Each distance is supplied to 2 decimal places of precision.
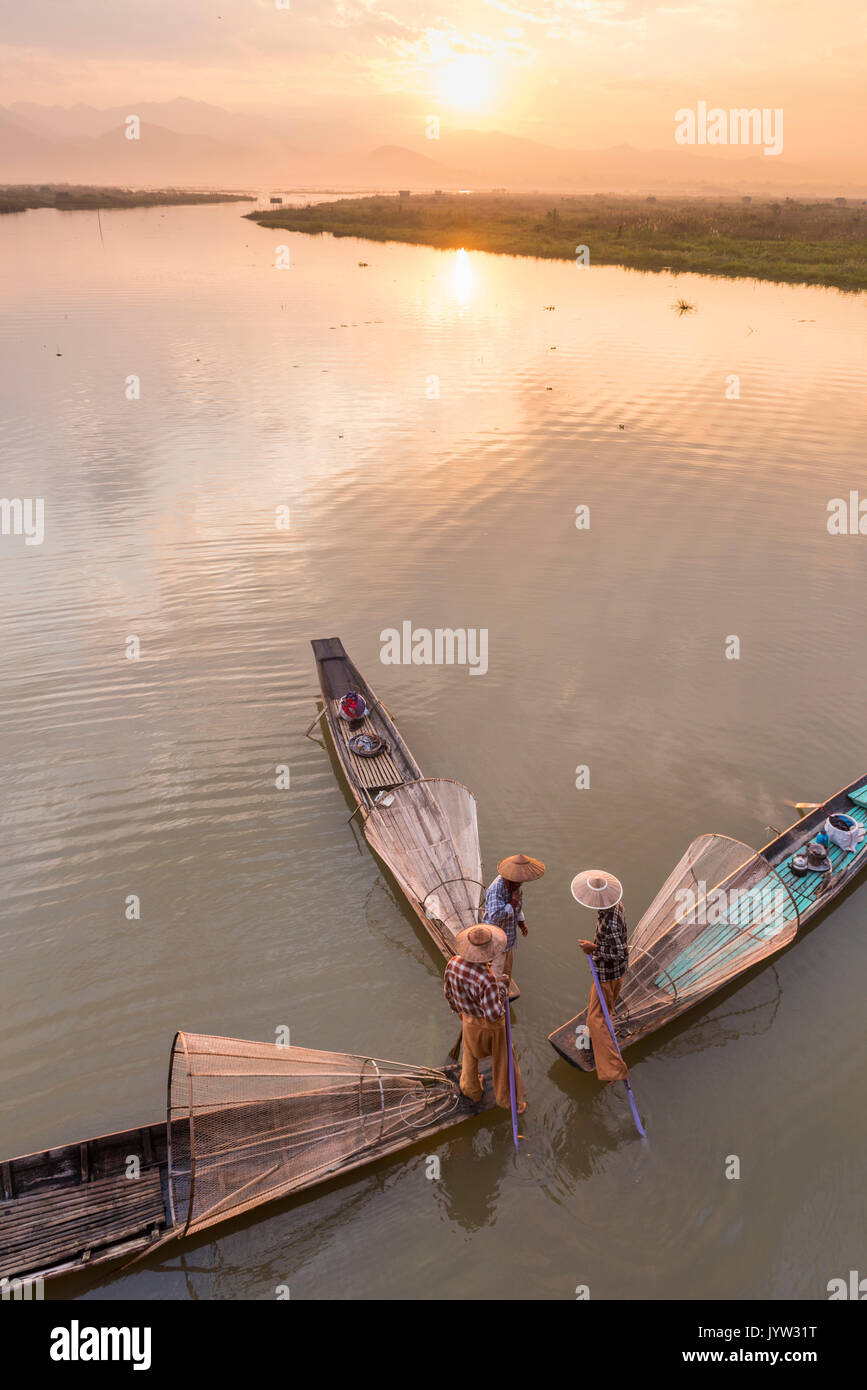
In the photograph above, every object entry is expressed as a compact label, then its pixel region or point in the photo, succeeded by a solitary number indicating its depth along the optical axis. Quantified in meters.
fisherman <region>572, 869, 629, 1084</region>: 5.71
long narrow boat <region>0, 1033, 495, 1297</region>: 4.94
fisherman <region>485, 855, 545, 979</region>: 6.19
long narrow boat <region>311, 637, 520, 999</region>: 7.18
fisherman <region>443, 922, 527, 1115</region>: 5.43
